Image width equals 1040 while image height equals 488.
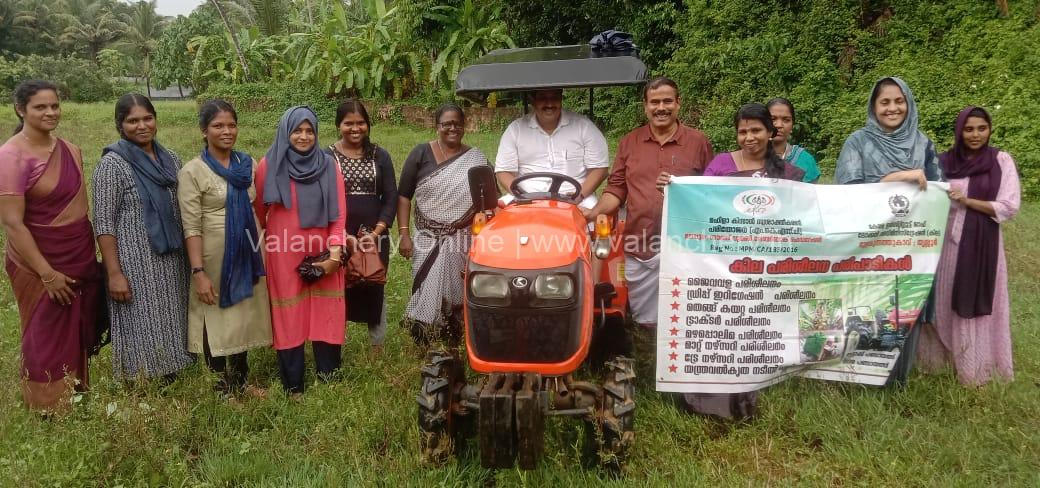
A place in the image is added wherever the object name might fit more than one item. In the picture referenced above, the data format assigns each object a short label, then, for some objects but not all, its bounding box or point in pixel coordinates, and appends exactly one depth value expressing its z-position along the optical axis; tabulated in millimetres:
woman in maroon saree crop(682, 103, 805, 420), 3609
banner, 3545
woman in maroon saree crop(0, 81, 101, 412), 3332
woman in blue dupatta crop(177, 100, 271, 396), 3664
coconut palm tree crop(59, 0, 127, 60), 42812
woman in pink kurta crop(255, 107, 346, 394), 3793
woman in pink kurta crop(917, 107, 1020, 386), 3619
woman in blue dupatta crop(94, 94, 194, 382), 3508
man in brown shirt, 3951
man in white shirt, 4363
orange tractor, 2748
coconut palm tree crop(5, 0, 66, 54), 40688
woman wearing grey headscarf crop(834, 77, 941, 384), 3600
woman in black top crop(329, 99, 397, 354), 4246
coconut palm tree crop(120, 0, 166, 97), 41281
